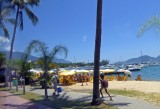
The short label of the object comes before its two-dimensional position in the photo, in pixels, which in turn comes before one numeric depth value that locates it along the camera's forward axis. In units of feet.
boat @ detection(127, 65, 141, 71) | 149.12
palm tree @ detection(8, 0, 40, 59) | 48.31
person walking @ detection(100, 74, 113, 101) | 23.82
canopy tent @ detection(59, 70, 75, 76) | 52.62
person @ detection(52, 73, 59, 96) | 28.20
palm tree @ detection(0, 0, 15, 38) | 46.28
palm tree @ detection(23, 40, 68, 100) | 26.81
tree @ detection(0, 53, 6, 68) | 62.70
